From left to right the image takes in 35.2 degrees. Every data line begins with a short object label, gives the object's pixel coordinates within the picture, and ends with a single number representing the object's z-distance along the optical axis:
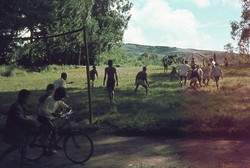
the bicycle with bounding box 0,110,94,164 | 9.84
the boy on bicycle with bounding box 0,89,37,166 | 8.66
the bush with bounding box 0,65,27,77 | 43.62
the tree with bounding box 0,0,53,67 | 18.61
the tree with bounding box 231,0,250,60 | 35.16
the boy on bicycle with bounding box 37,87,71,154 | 9.93
